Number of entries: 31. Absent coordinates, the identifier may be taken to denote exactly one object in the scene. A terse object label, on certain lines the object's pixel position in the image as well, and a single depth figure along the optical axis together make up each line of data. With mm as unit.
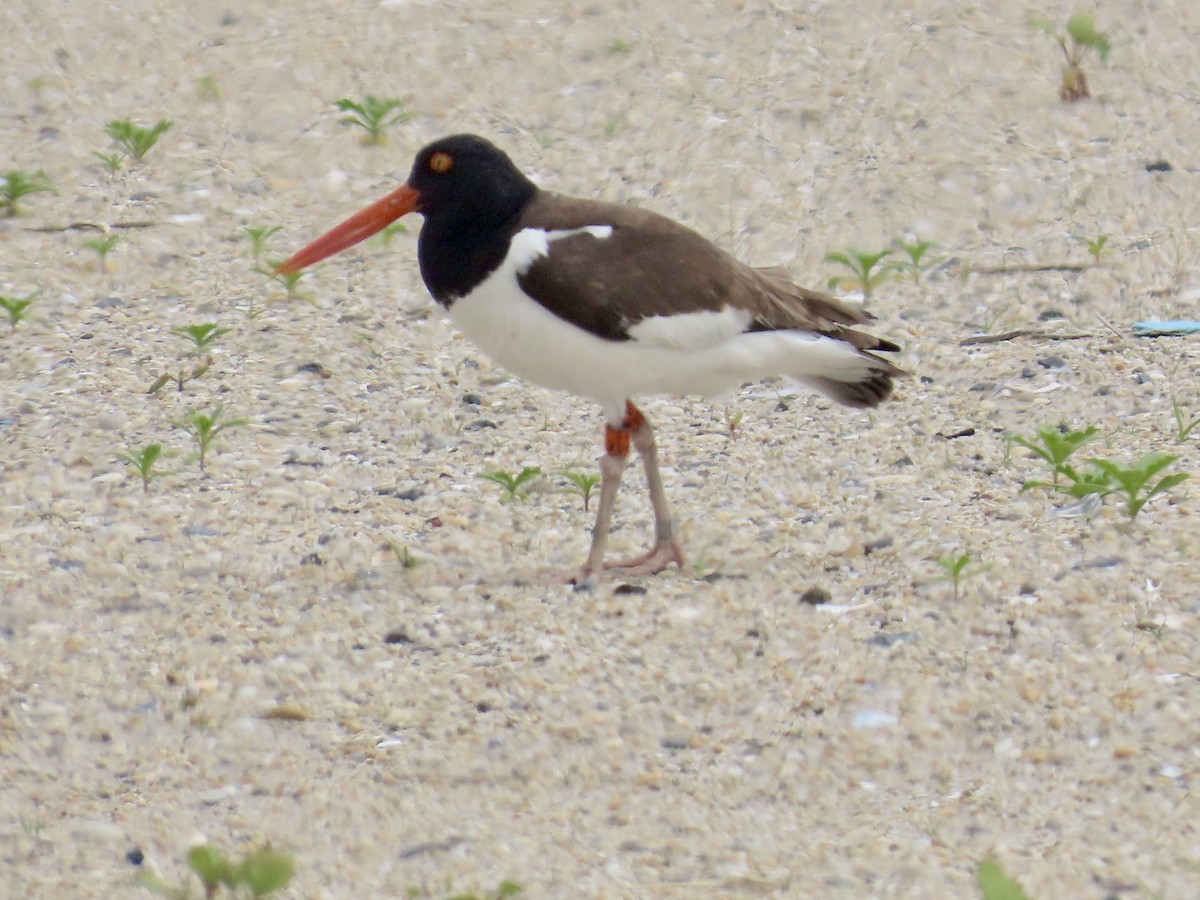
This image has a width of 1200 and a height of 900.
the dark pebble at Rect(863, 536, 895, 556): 11547
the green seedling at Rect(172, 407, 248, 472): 12578
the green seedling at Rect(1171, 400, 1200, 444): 12430
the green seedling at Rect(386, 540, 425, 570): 11359
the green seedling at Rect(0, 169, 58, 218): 17062
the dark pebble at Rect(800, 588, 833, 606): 10789
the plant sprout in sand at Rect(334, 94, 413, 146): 18102
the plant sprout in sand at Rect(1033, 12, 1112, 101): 19094
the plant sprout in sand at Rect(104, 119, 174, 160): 18141
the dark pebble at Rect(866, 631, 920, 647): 10187
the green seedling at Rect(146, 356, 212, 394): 13969
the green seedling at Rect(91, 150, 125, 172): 17922
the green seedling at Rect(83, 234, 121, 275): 16072
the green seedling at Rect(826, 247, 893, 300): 15242
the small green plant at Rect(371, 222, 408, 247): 16275
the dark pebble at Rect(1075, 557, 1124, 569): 10820
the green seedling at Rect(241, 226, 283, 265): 15914
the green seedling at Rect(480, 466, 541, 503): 11998
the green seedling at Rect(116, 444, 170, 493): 12219
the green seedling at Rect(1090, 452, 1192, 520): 10883
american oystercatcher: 10797
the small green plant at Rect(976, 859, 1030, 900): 7340
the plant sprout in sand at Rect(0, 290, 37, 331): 14597
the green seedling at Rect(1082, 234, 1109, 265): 15799
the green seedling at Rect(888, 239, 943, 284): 15516
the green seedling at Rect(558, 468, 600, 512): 12148
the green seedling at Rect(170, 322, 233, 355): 13977
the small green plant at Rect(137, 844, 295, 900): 7645
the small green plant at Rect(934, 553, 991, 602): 10492
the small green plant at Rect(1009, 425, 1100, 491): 11656
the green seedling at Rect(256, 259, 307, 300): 15469
